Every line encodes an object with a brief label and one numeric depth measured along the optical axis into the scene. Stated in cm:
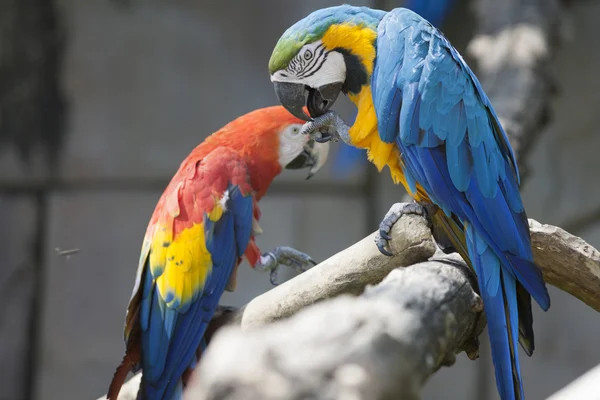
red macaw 536
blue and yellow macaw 522
